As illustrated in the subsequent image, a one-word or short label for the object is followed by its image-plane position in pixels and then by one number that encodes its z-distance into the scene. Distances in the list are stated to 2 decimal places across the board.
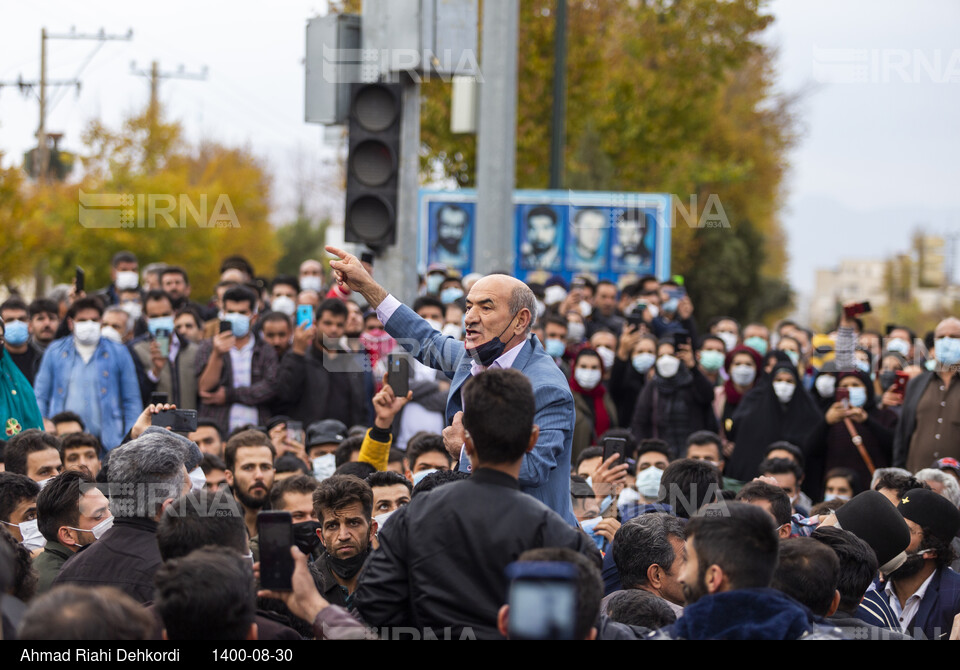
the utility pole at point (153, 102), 35.12
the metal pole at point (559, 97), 18.12
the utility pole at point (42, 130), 30.94
